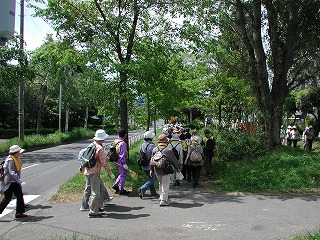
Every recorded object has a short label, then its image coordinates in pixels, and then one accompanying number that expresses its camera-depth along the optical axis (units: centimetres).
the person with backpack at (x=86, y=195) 737
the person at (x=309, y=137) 1908
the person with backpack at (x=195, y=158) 994
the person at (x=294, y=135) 2040
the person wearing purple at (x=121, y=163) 855
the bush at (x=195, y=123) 2891
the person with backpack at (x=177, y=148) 1034
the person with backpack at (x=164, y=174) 784
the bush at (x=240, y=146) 1285
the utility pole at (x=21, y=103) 2336
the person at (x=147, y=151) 859
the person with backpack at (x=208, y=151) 1142
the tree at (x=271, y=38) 1407
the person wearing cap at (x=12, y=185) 712
